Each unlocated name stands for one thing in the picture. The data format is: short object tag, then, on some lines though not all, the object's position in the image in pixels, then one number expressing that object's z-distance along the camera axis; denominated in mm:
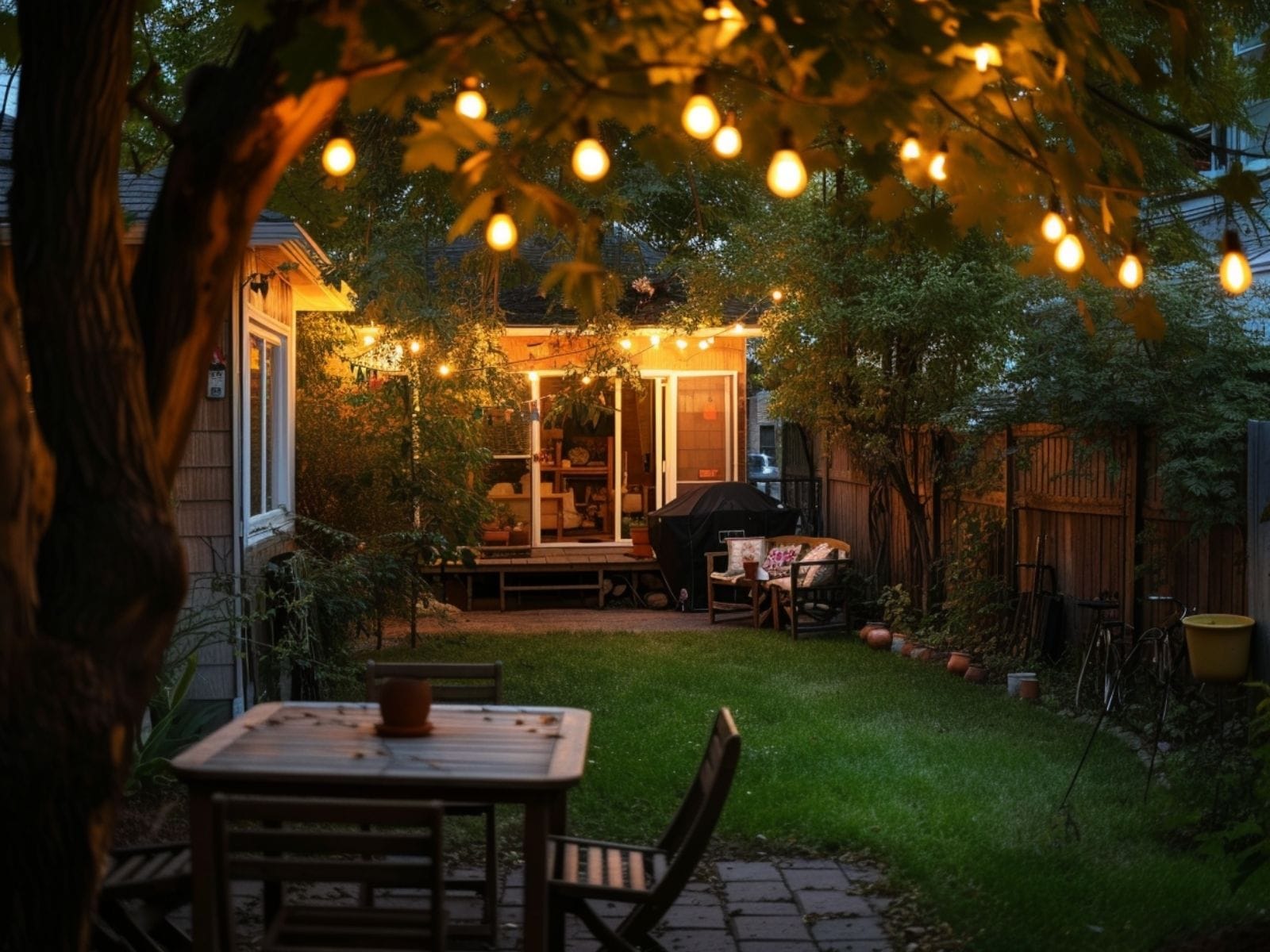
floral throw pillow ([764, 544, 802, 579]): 15336
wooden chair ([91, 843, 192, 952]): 4297
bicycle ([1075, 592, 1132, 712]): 9117
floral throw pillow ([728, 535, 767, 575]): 15898
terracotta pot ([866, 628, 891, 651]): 13328
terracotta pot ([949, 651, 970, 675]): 11539
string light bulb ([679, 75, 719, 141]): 4062
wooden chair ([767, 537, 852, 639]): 14578
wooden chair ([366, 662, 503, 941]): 5172
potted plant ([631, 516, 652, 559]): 17828
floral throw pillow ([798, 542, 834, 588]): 14578
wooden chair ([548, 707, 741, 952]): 4344
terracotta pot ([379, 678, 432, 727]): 4805
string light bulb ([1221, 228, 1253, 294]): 4195
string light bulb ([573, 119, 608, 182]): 4148
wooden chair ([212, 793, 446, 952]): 3602
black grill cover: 16484
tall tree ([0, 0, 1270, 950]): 2908
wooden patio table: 4164
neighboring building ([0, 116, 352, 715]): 8805
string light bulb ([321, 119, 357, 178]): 4816
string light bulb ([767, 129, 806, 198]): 4117
